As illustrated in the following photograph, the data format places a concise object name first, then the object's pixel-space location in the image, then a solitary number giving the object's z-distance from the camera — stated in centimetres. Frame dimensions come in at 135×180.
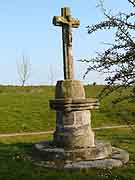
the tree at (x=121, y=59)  428
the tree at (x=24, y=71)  6425
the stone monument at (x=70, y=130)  855
